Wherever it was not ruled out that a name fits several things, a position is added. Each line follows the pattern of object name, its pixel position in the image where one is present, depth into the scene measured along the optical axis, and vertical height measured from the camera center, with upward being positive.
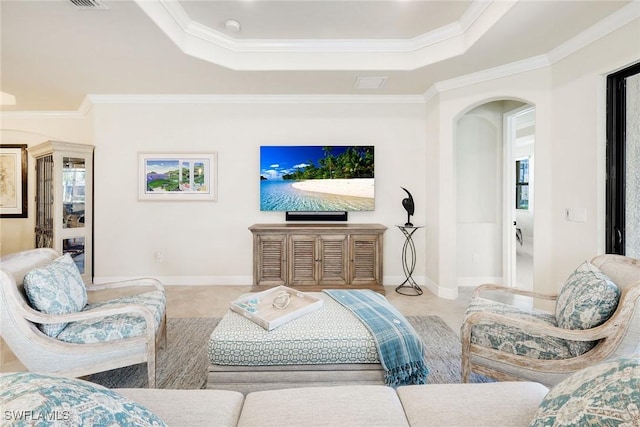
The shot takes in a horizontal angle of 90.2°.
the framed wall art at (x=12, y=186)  5.23 +0.46
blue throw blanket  1.79 -0.75
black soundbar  4.36 -0.01
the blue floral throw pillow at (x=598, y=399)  0.72 -0.44
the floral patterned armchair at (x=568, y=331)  1.54 -0.61
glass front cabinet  4.07 +0.20
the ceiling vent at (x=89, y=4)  2.30 +1.54
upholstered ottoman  1.81 -0.83
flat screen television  4.28 +0.50
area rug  2.11 -1.08
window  8.03 +0.86
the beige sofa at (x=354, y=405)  0.99 -0.63
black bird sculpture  4.15 +0.14
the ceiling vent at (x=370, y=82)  3.70 +1.60
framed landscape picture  4.32 +0.53
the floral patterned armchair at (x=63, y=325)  1.72 -0.66
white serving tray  1.95 -0.62
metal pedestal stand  4.22 -0.62
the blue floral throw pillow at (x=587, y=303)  1.62 -0.45
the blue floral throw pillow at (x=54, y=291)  1.81 -0.46
